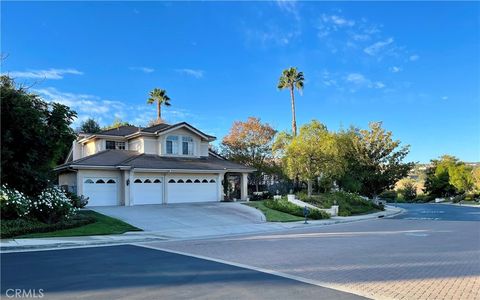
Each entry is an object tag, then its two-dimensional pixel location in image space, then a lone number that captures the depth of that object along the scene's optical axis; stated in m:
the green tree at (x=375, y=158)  44.31
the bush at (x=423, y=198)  68.75
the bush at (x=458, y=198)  58.08
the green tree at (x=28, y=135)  19.34
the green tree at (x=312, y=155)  33.91
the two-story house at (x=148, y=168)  29.58
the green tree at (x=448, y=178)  61.75
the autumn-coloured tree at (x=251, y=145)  46.12
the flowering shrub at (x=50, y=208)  18.91
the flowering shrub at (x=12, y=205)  17.20
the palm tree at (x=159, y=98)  60.37
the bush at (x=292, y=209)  28.50
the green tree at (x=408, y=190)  74.94
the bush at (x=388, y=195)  73.00
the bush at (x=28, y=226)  15.91
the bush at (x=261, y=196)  41.53
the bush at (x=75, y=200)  24.19
